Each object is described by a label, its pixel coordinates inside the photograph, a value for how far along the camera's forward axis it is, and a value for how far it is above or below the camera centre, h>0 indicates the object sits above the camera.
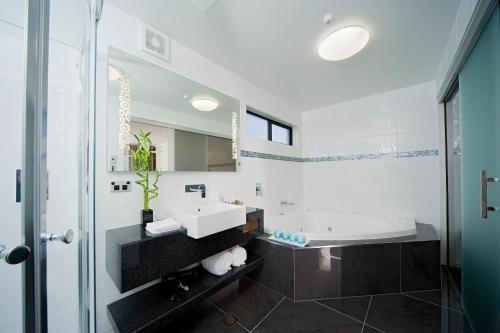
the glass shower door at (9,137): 0.72 +0.13
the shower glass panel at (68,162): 0.87 +0.03
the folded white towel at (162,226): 1.13 -0.38
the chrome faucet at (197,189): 1.63 -0.19
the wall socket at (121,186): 1.22 -0.12
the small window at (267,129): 2.42 +0.60
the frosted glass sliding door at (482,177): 0.95 -0.06
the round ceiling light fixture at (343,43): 1.43 +1.05
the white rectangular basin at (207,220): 1.18 -0.38
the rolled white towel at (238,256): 1.61 -0.80
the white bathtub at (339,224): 1.78 -0.73
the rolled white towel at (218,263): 1.48 -0.80
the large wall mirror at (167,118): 1.25 +0.43
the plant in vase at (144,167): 1.29 +0.01
